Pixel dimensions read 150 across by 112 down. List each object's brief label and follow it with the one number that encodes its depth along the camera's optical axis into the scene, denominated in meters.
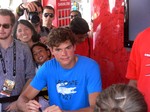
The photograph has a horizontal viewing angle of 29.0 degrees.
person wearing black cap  3.40
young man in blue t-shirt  1.87
